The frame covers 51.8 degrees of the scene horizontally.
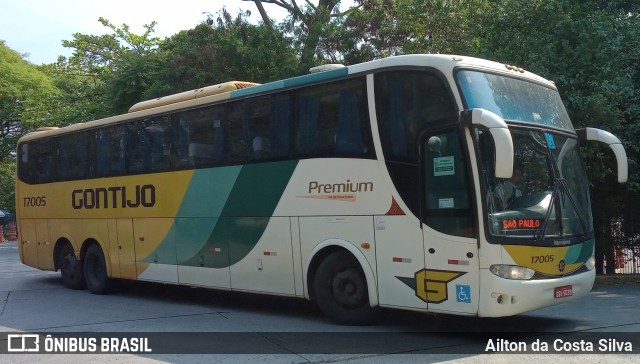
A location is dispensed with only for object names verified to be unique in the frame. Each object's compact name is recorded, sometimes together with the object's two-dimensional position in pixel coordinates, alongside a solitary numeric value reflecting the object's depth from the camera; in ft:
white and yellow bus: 24.86
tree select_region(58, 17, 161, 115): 101.03
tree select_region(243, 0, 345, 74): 66.59
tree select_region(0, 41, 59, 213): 129.70
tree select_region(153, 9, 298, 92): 67.67
